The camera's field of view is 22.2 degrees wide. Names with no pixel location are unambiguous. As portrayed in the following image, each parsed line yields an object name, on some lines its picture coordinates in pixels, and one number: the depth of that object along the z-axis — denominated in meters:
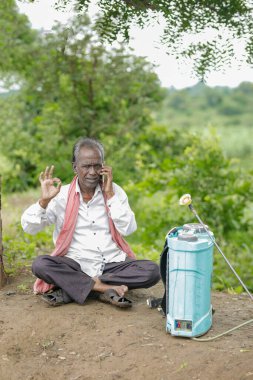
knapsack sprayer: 4.06
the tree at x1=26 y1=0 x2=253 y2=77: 4.68
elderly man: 4.75
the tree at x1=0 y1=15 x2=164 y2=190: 9.37
